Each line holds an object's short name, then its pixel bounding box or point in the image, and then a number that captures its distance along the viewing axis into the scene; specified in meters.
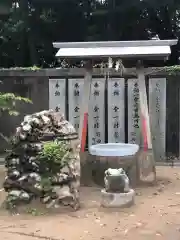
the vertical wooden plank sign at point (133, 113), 8.78
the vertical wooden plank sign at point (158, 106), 8.83
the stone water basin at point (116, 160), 6.90
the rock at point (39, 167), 5.45
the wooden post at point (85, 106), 7.53
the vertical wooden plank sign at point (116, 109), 8.84
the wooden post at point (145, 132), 7.20
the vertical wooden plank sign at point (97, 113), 8.91
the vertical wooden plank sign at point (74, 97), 9.00
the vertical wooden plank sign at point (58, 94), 9.05
